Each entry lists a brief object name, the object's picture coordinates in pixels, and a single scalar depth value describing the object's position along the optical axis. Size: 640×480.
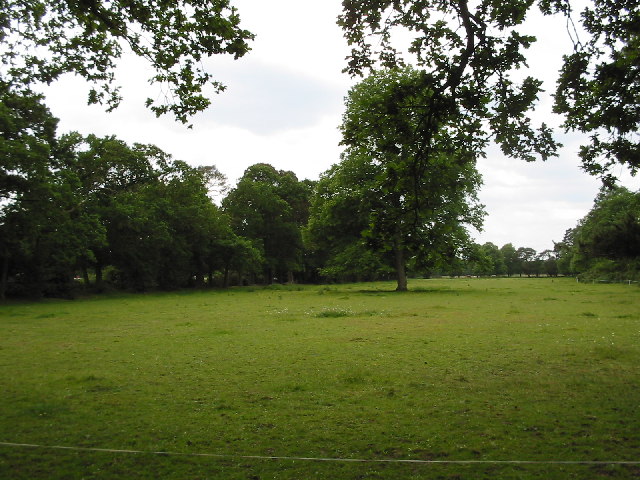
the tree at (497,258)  162.94
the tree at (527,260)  162.62
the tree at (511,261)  173.35
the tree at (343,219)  38.47
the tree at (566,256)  106.21
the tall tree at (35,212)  27.55
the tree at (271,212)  61.03
